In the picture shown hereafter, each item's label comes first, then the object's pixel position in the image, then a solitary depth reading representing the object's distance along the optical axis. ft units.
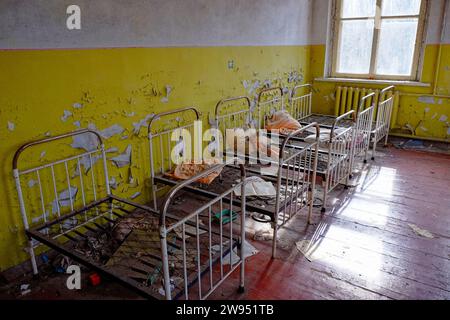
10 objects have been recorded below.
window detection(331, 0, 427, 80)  17.75
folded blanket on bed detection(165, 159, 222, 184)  10.98
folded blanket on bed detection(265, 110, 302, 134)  15.49
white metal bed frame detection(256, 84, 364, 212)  11.24
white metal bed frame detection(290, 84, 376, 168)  13.11
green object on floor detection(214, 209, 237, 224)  10.25
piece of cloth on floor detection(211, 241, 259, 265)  8.54
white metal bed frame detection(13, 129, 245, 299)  6.91
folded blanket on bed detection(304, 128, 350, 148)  13.55
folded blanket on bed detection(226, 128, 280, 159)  13.32
